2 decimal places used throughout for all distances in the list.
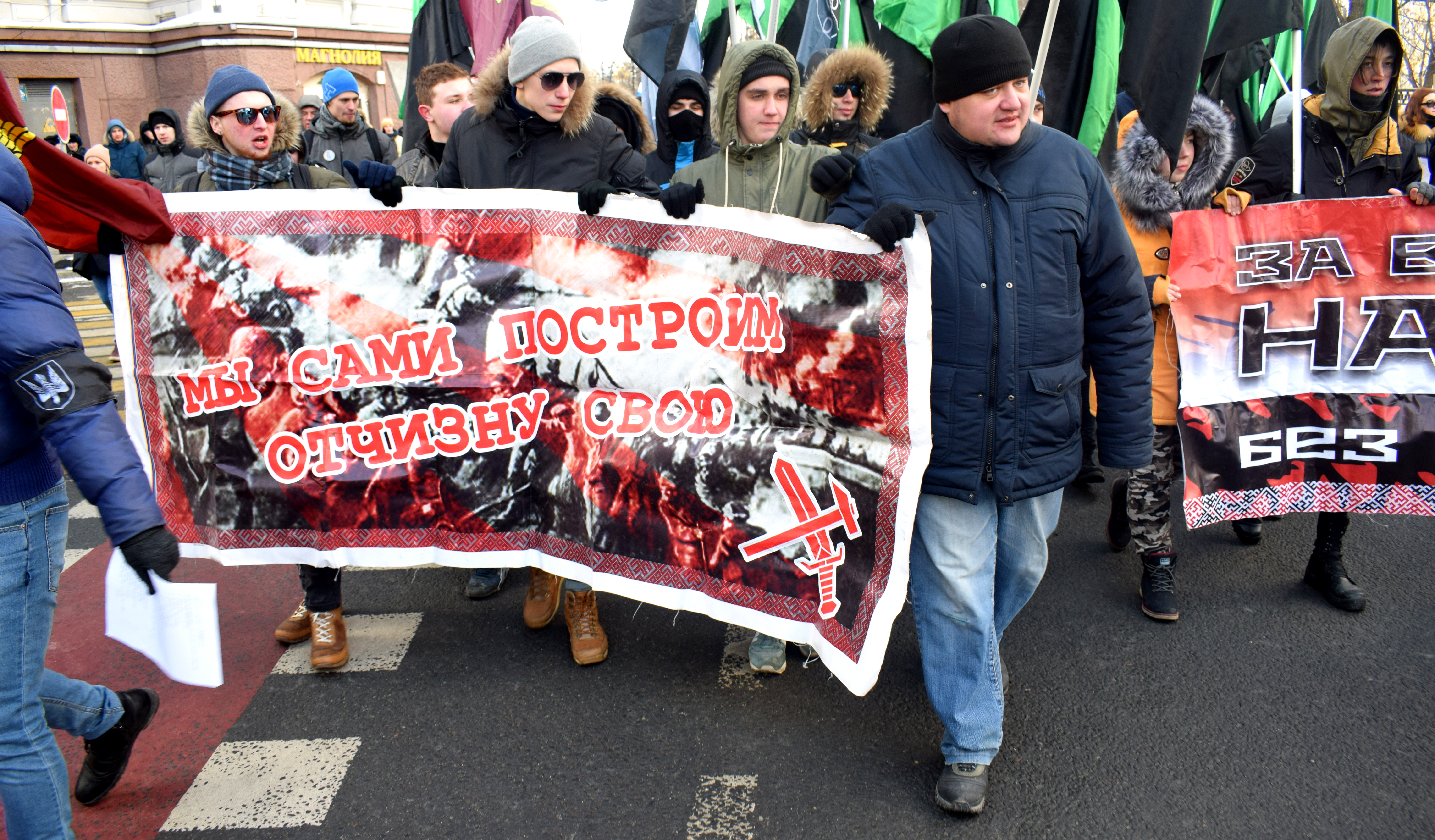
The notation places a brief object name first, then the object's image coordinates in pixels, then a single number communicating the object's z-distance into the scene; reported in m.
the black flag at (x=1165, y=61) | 3.36
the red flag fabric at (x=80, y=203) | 2.88
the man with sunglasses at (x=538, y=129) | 3.47
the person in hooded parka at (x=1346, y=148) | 3.79
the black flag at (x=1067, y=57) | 3.97
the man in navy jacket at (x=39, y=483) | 2.01
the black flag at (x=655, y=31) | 6.05
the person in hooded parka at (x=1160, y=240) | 3.75
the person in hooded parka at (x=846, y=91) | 4.26
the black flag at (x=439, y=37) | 6.38
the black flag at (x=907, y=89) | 5.72
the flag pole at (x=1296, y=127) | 3.80
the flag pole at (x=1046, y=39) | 2.91
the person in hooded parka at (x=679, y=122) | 4.58
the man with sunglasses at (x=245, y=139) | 3.40
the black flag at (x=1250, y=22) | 3.46
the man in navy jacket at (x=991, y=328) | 2.43
